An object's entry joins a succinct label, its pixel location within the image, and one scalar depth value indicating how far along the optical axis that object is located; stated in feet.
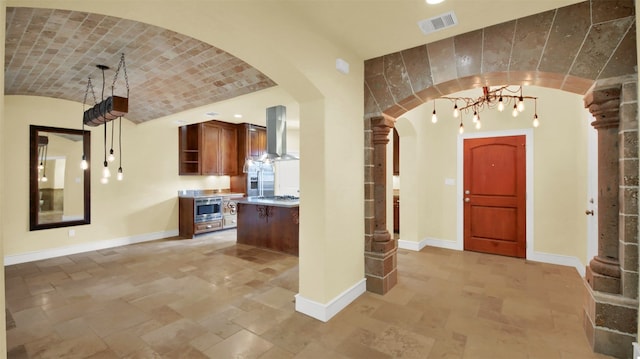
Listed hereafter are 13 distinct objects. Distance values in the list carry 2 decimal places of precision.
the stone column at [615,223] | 6.67
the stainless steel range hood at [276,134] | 17.78
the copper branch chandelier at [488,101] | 12.85
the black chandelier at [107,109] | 11.43
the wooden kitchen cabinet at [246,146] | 24.11
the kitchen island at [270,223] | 16.40
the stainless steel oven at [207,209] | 20.98
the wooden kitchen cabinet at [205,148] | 22.24
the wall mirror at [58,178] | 15.60
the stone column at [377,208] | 10.85
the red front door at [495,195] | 15.38
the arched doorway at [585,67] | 6.78
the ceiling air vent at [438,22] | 7.97
